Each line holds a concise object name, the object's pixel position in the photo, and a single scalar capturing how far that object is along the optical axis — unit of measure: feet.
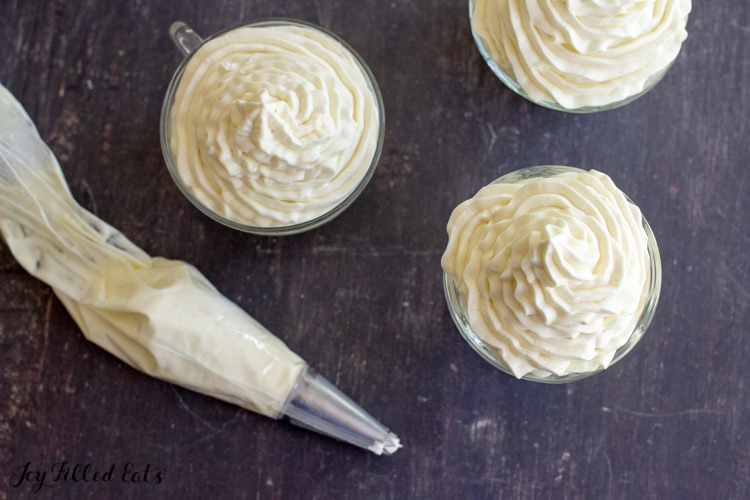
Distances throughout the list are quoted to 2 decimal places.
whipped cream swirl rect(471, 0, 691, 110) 1.96
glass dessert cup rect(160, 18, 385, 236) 2.04
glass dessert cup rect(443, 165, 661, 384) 2.00
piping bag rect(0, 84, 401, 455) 2.07
